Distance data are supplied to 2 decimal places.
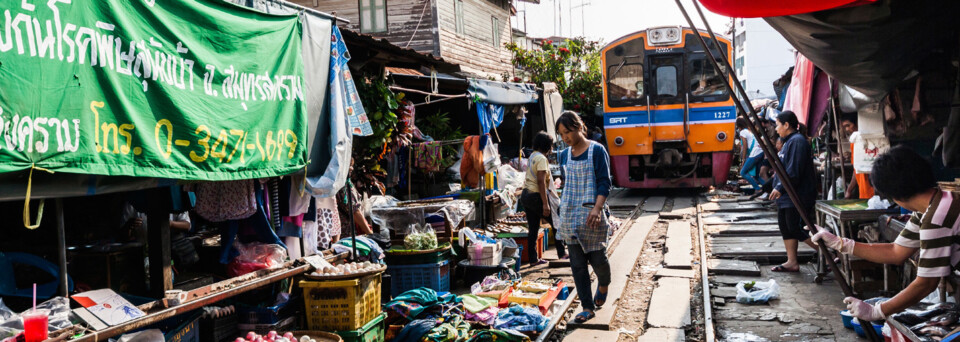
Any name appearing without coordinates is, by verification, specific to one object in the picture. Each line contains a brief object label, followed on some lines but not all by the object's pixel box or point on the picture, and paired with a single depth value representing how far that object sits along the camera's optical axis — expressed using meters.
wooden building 17.83
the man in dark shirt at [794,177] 6.81
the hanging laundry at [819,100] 7.46
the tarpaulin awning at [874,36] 3.72
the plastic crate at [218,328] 4.64
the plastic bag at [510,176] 11.57
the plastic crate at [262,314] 4.84
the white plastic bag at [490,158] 9.54
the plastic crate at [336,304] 4.88
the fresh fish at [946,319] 3.21
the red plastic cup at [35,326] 3.08
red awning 3.51
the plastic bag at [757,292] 6.32
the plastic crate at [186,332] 4.12
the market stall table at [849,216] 5.89
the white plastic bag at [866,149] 6.25
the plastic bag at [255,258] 4.85
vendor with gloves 3.31
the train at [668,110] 14.09
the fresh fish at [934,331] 3.12
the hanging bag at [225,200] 4.63
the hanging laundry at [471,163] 9.49
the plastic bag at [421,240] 6.80
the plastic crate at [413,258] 6.69
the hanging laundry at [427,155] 10.09
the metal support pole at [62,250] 3.42
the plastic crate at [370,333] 4.83
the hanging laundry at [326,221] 5.81
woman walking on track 5.62
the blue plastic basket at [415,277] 6.69
